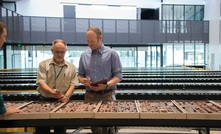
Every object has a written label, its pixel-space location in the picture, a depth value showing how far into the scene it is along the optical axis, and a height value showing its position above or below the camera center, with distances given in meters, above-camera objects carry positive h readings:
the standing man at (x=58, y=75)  2.53 -0.20
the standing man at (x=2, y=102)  1.94 -0.36
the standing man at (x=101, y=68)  2.74 -0.13
